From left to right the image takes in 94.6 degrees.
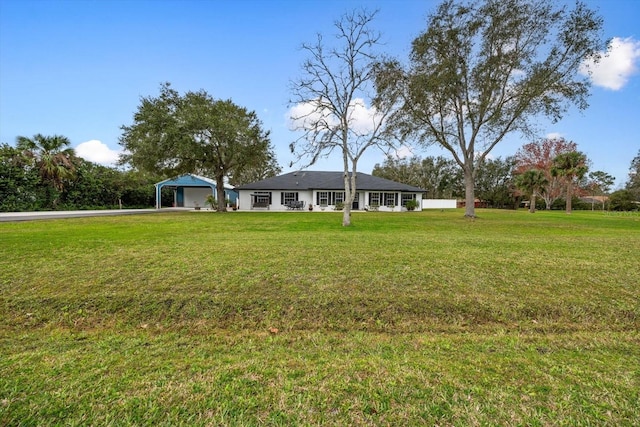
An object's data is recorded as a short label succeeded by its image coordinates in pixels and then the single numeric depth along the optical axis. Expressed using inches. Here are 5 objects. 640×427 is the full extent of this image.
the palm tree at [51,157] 796.0
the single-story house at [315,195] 1111.6
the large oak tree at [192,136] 708.0
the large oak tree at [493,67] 605.3
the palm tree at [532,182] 1065.5
